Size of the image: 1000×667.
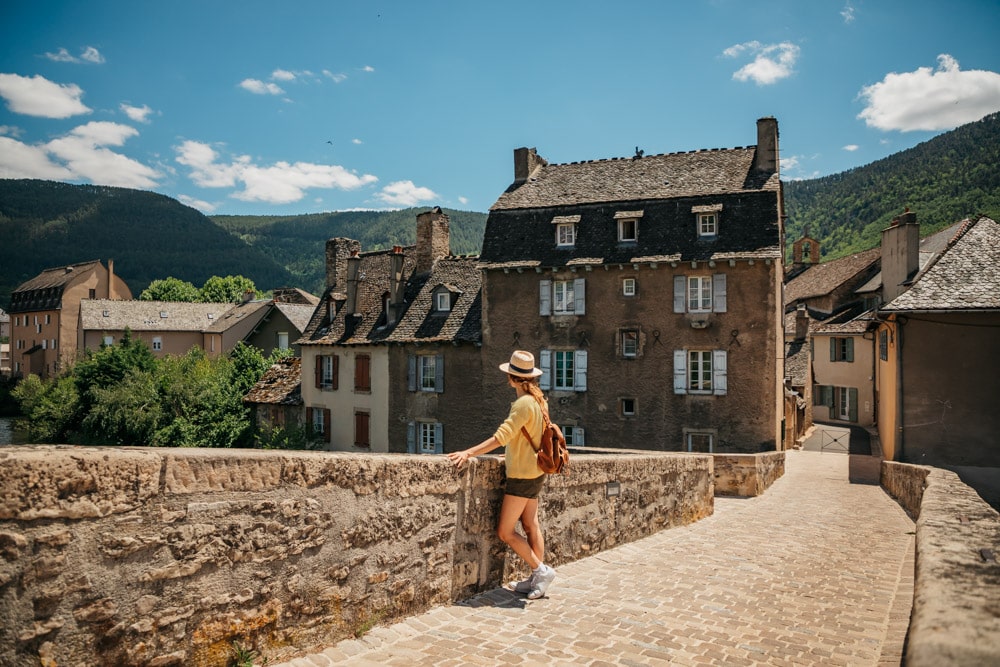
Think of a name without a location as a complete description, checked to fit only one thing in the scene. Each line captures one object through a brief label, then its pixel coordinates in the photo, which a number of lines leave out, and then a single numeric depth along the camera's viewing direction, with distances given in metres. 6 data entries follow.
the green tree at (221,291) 92.50
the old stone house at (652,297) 24.53
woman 5.45
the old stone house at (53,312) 64.75
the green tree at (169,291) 92.06
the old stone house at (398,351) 29.02
